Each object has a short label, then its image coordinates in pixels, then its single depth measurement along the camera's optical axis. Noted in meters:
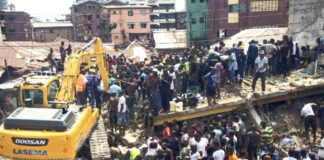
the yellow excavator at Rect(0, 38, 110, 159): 8.59
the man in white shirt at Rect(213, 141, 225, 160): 8.48
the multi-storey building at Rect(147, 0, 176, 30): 59.65
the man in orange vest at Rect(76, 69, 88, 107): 11.94
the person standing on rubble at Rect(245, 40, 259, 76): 13.77
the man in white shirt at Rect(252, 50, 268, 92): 12.37
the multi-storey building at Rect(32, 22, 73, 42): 48.47
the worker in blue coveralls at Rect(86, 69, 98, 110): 12.31
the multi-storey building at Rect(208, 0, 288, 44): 32.66
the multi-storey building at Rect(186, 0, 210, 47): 37.78
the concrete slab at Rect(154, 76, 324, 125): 12.66
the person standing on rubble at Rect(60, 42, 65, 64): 18.55
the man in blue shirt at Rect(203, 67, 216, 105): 12.05
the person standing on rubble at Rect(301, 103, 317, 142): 11.26
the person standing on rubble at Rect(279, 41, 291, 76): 14.22
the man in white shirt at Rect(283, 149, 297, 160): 8.24
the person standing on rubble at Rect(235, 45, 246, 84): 13.77
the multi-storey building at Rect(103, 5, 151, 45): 51.59
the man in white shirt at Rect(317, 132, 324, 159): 9.45
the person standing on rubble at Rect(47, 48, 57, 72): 17.88
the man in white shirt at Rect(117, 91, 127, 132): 11.62
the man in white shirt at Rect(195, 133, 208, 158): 9.16
